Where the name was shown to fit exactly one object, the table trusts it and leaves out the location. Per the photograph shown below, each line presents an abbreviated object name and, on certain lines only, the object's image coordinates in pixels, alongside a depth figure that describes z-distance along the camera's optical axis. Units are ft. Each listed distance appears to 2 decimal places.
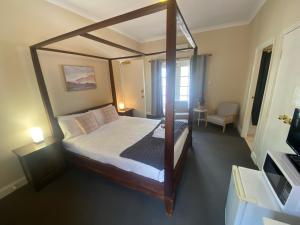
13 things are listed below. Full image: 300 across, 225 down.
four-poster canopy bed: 3.26
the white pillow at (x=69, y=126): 7.32
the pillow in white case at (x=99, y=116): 9.04
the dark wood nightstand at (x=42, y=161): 5.85
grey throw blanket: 5.01
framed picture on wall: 8.27
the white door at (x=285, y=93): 4.98
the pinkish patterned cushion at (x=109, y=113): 9.67
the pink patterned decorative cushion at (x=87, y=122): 7.77
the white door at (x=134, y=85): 14.25
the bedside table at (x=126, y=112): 12.30
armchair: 11.80
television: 3.58
